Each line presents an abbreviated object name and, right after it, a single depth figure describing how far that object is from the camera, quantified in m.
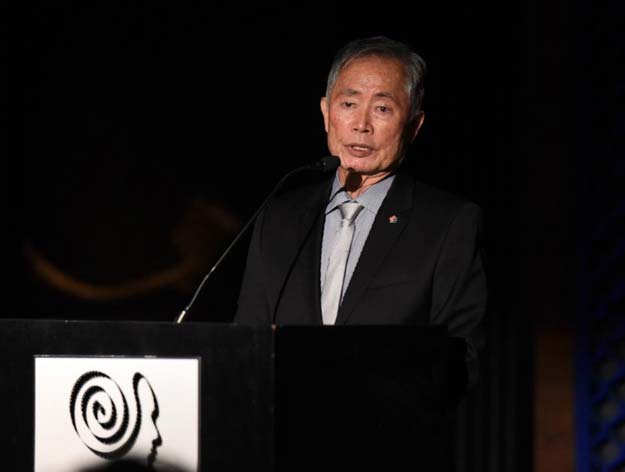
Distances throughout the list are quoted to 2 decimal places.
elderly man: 7.92
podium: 7.51
